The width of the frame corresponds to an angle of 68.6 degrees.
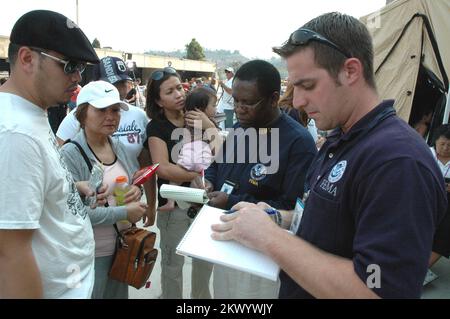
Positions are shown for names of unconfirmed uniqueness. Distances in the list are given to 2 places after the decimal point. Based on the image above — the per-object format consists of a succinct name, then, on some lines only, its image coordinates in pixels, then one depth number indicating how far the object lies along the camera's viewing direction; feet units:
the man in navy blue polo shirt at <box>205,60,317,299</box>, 6.31
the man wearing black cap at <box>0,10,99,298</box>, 3.86
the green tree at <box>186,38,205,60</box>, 228.43
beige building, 74.96
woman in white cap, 6.83
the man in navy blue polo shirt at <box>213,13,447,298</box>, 2.69
